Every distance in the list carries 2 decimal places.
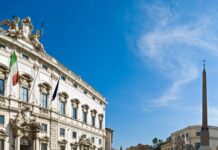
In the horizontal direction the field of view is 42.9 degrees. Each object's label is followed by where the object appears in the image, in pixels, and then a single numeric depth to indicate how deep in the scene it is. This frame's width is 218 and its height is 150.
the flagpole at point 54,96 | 27.56
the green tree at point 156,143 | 94.50
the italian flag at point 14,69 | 22.58
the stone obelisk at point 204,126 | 27.13
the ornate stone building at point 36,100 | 22.70
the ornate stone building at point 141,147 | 100.41
